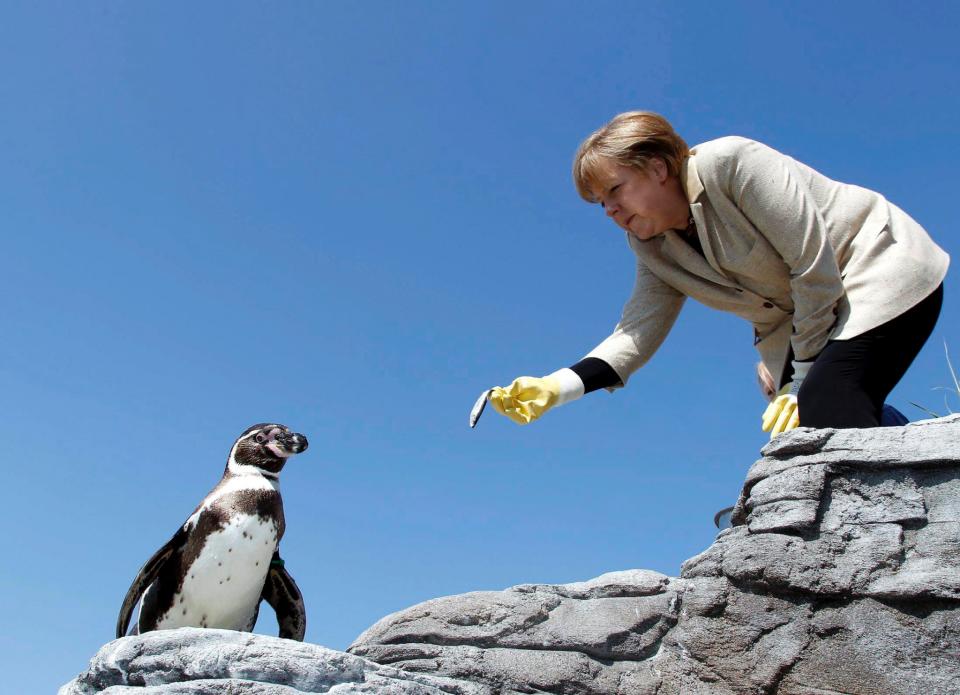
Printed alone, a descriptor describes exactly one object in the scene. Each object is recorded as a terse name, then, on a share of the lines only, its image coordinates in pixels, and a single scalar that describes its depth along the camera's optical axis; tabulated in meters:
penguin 3.56
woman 3.45
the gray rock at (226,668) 2.40
